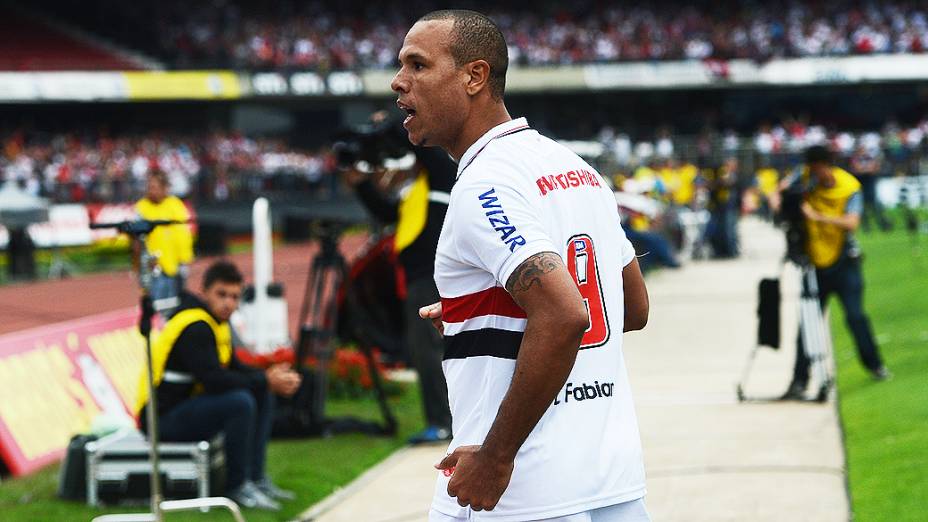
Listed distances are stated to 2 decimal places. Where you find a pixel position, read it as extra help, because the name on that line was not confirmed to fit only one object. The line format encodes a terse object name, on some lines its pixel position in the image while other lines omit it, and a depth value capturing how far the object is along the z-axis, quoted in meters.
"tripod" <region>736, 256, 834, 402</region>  19.66
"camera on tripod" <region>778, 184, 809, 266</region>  20.20
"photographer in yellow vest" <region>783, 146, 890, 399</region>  20.08
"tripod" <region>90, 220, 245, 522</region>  11.11
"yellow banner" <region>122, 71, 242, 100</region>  90.62
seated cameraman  14.18
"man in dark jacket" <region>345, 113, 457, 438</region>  17.09
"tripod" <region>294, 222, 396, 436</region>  18.56
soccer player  5.43
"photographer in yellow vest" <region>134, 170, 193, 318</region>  24.78
